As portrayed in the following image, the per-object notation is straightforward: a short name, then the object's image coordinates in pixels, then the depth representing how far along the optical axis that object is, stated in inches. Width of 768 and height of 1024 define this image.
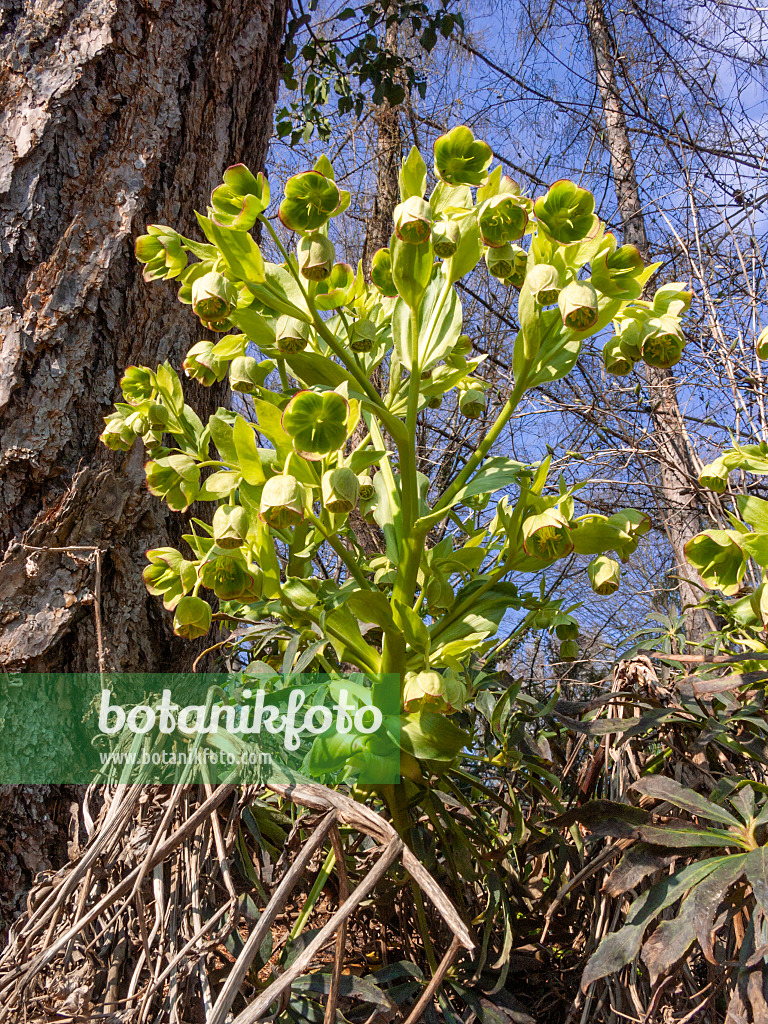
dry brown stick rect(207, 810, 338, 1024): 14.0
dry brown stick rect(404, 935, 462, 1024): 14.6
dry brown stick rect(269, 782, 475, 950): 14.1
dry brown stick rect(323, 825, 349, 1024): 15.0
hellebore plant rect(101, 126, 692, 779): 20.7
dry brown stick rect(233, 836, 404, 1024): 13.5
